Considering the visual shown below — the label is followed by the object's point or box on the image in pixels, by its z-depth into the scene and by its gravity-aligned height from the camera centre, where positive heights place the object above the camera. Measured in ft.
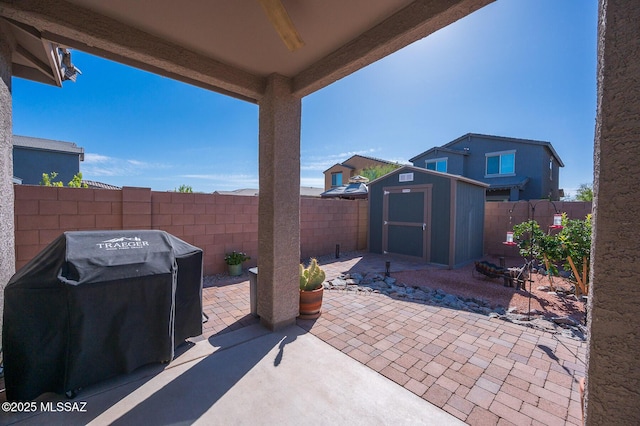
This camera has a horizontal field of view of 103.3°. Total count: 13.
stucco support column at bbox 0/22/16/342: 6.89 +0.93
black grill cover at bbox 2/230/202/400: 6.09 -2.78
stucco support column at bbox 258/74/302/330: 9.82 +0.19
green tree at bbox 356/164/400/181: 64.49 +10.22
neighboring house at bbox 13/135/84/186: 42.68 +8.09
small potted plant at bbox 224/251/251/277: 18.34 -3.99
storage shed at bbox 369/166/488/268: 22.25 -0.63
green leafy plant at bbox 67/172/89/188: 18.28 +1.77
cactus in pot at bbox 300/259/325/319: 11.32 -3.76
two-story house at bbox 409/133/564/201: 41.65 +8.59
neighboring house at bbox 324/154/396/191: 73.61 +12.28
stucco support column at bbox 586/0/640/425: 3.35 -0.24
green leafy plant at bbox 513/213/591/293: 14.32 -2.22
